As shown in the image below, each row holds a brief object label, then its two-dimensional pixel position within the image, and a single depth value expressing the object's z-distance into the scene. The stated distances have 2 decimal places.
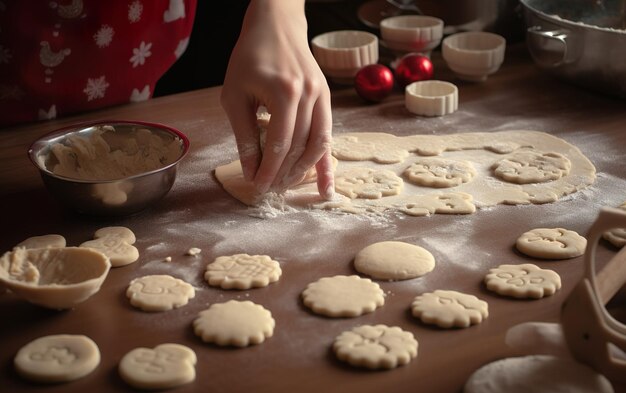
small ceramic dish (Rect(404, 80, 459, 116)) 1.87
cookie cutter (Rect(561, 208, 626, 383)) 0.93
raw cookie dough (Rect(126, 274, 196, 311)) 1.19
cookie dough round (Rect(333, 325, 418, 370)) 1.04
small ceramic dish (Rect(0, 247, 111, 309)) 1.13
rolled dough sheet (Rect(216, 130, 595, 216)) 1.49
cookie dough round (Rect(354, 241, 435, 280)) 1.26
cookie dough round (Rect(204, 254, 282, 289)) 1.24
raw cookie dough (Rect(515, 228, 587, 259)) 1.29
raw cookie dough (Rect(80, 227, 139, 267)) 1.30
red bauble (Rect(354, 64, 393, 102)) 1.92
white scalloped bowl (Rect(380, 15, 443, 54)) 2.11
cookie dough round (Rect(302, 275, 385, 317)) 1.16
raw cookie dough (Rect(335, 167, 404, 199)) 1.53
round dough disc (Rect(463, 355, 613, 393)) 0.95
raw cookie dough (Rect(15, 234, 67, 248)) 1.34
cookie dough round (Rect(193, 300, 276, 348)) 1.10
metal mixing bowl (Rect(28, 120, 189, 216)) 1.37
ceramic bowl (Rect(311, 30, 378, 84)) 2.01
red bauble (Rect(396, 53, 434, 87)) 1.99
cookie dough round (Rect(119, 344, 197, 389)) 1.02
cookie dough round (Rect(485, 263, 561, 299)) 1.19
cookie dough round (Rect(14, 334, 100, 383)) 1.04
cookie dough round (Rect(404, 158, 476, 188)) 1.57
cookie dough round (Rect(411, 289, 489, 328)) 1.12
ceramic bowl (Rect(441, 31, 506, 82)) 2.00
